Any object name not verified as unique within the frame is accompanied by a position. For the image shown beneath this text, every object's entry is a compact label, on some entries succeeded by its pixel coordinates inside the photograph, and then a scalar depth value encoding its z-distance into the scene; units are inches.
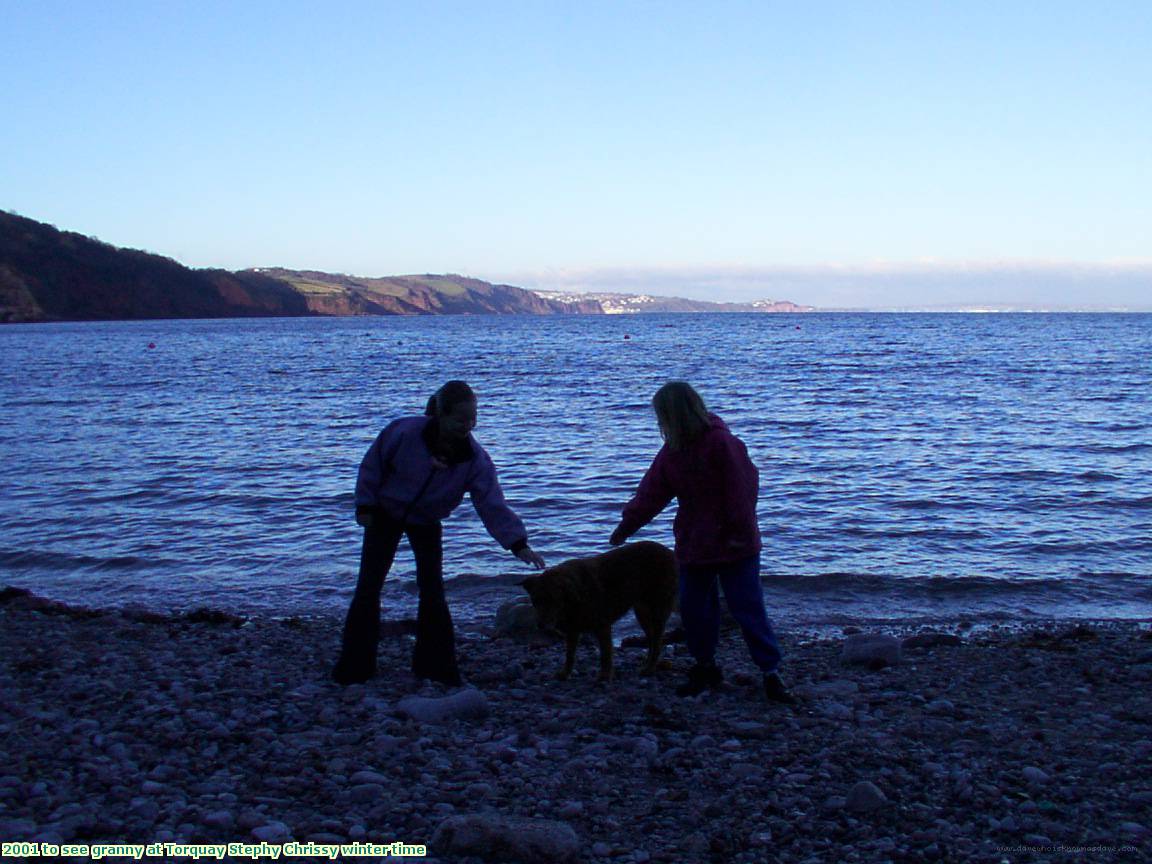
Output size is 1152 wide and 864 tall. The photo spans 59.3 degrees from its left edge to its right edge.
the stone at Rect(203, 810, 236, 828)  170.4
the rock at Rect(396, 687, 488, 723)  241.7
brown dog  274.4
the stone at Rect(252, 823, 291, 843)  164.9
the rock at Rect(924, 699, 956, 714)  252.2
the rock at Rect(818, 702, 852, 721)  247.9
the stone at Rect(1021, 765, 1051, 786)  198.7
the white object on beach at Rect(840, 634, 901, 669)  306.5
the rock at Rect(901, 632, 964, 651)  335.6
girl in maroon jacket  246.5
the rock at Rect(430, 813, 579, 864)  165.0
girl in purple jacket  253.8
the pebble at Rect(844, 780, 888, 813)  186.4
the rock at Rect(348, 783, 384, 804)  187.3
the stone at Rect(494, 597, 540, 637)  350.6
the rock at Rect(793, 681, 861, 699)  267.4
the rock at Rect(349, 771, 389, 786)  195.6
